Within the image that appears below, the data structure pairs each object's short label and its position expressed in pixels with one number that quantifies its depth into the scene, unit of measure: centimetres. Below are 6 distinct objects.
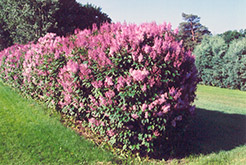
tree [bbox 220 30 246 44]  4725
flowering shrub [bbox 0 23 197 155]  403
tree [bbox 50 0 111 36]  1560
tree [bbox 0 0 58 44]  1404
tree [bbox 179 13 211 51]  4528
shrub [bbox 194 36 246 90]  1819
